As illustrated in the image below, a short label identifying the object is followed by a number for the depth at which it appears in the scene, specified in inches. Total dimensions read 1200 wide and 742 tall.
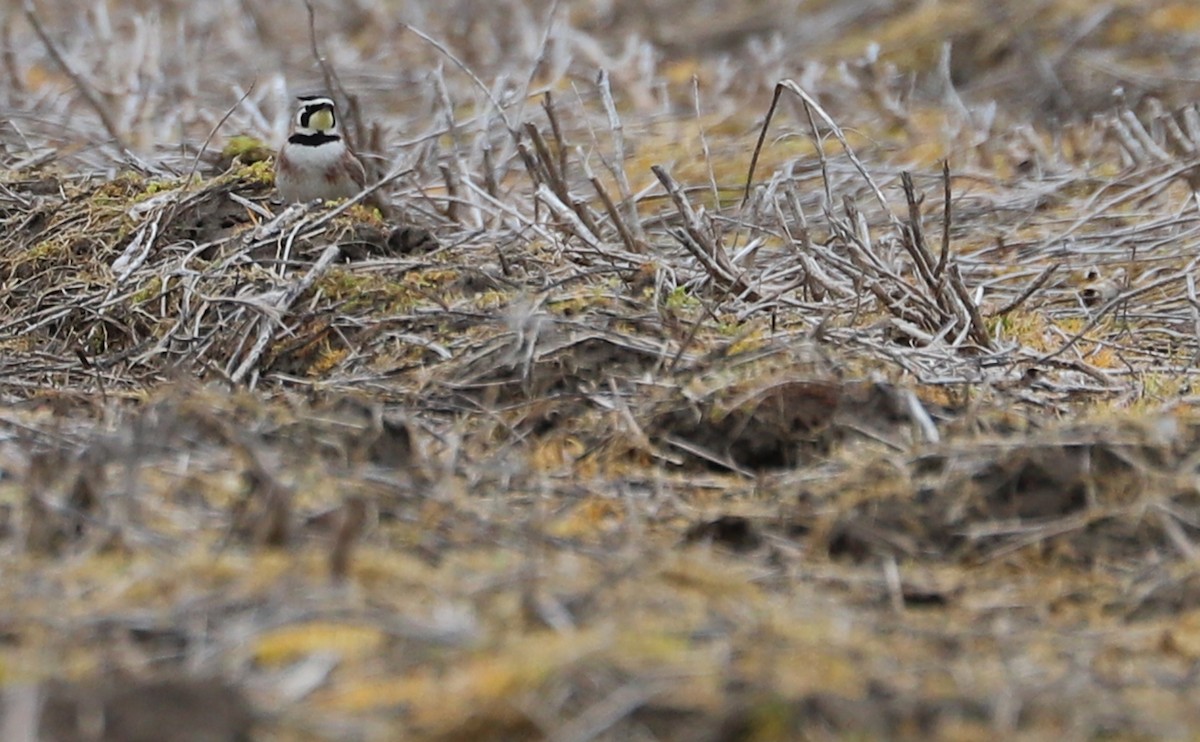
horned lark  502.3
